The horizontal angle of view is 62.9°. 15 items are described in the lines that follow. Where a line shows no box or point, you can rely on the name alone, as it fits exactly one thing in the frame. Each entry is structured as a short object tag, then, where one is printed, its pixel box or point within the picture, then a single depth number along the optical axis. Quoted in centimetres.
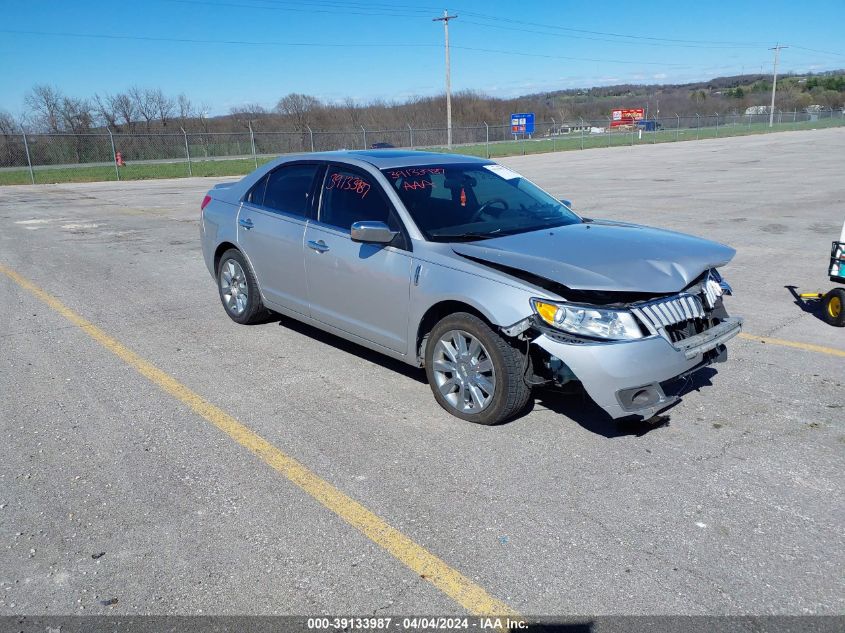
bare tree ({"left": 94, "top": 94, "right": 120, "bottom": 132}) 5569
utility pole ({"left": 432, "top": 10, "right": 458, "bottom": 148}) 4666
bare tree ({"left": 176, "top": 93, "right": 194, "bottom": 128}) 5932
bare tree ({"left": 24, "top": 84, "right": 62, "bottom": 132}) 5159
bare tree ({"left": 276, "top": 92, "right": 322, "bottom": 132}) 7156
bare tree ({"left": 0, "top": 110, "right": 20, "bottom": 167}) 3505
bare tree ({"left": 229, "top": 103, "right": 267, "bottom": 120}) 6812
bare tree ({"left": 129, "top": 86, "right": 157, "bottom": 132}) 5991
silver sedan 388
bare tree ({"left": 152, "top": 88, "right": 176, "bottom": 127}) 6044
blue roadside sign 5488
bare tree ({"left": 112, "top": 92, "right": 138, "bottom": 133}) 5834
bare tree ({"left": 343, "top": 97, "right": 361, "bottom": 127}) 7144
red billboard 7531
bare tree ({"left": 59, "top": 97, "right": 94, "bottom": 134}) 5240
